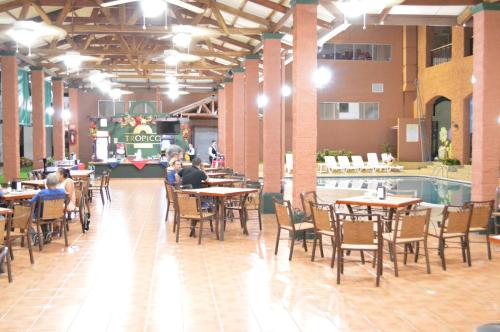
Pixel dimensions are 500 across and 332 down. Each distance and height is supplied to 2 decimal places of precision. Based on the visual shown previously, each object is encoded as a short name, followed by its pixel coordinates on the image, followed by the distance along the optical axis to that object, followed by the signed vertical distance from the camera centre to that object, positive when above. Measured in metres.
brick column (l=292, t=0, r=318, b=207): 8.87 +0.72
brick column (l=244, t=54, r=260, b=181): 13.78 +0.18
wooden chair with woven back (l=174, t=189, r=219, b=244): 8.27 -0.99
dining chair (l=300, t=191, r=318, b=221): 7.79 -0.85
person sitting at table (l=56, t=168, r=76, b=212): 8.77 -0.64
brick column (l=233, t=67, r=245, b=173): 15.68 +0.21
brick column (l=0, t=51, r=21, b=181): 13.92 +0.69
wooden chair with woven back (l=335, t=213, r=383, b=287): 5.98 -1.03
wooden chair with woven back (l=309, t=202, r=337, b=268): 6.47 -0.92
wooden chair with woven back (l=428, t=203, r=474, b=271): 6.75 -1.03
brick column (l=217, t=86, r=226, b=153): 21.82 +0.80
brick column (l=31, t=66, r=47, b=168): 17.33 +0.88
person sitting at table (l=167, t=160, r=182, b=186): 10.82 -0.61
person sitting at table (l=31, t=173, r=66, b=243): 7.78 -0.68
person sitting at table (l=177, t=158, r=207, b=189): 9.55 -0.59
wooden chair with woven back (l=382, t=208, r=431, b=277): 6.28 -1.03
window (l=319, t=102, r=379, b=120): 27.45 +1.36
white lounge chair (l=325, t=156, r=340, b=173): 23.56 -0.99
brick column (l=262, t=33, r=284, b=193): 11.91 +0.54
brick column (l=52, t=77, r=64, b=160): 20.77 +0.95
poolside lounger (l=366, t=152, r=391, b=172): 23.86 -1.02
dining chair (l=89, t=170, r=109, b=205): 12.94 -1.02
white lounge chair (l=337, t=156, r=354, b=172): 23.69 -0.96
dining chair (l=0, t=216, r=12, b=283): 5.85 -0.95
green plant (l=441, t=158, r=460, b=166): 21.88 -0.88
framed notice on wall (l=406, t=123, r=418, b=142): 26.16 +0.32
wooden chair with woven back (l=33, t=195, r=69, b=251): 7.75 -0.94
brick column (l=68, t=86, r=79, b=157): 23.72 +1.25
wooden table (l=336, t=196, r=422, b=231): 7.12 -0.79
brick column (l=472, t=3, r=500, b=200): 8.97 +0.59
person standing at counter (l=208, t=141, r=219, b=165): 20.98 -0.41
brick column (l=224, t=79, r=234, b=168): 19.19 +0.32
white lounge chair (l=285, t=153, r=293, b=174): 23.44 -0.94
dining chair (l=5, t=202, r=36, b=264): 6.63 -0.89
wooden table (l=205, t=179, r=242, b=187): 10.54 -0.75
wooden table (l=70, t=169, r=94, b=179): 13.25 -0.74
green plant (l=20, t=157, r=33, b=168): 21.73 -0.77
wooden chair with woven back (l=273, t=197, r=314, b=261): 7.12 -1.03
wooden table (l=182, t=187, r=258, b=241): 8.53 -0.77
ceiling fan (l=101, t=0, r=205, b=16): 7.49 +1.77
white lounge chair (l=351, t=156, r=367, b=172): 23.84 -0.97
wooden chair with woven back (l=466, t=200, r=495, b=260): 7.11 -0.99
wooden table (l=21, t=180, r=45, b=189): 10.41 -0.75
